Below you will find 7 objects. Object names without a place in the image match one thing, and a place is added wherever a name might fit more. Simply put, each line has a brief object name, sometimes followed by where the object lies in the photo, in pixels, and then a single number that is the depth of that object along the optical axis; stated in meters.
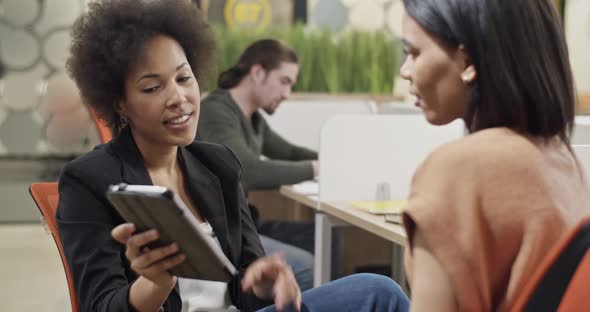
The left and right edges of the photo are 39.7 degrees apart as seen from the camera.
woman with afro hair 1.41
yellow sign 5.29
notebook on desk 2.43
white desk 2.31
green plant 4.53
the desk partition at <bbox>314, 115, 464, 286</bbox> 2.79
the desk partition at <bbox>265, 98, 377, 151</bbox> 3.92
